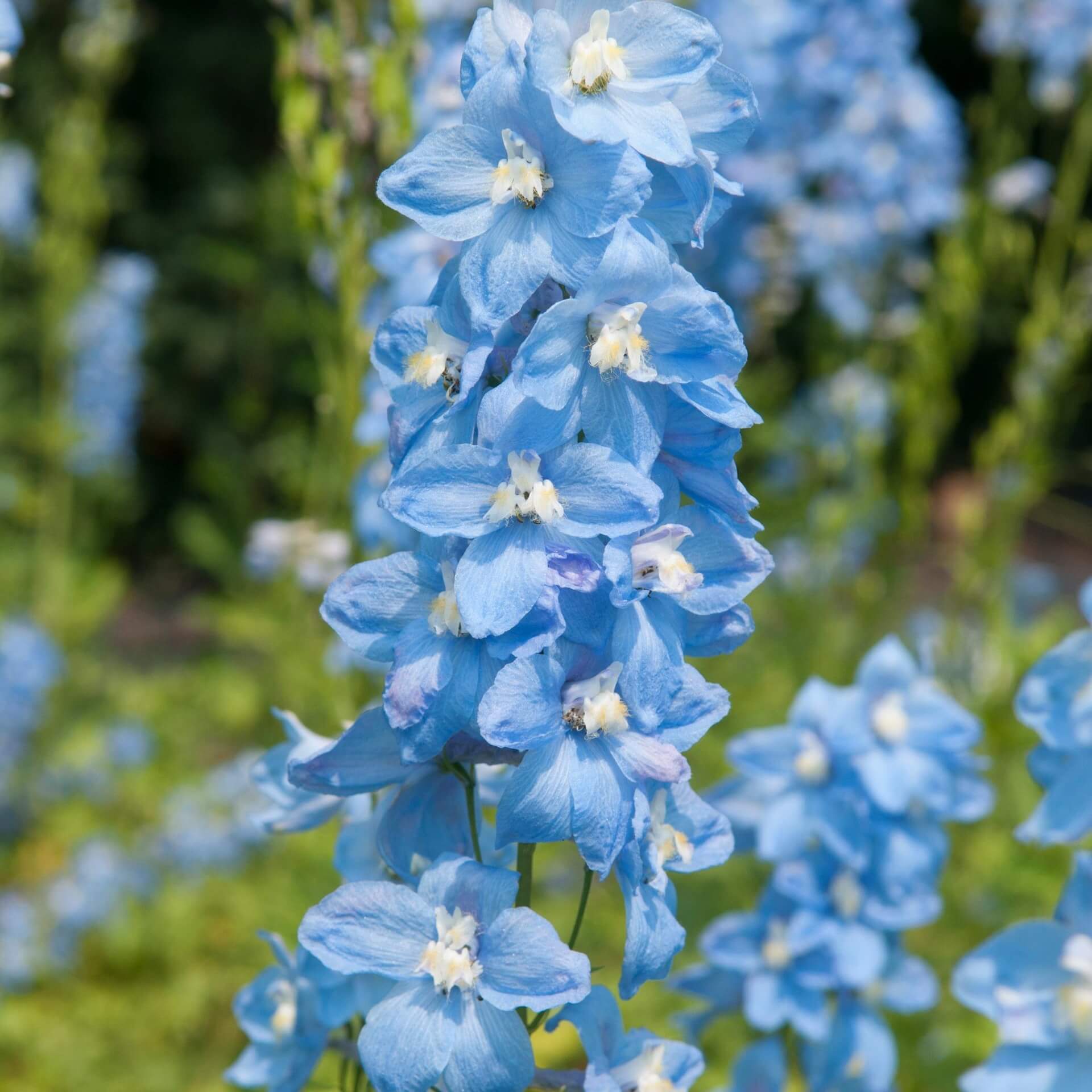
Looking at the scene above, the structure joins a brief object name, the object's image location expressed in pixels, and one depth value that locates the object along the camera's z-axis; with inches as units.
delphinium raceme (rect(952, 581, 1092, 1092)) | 31.1
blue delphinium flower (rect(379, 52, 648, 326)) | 28.4
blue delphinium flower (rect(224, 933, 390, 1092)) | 29.9
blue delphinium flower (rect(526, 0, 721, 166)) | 28.4
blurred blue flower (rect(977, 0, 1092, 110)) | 72.4
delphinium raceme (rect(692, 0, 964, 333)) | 72.7
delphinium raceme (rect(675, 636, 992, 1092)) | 34.4
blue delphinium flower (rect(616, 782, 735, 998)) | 28.7
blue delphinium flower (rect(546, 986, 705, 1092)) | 29.1
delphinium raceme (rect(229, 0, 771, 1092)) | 28.3
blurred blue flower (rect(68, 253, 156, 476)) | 107.7
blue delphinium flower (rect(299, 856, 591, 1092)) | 28.2
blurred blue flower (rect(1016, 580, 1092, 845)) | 31.8
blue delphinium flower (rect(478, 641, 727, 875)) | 28.2
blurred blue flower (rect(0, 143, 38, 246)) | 102.4
